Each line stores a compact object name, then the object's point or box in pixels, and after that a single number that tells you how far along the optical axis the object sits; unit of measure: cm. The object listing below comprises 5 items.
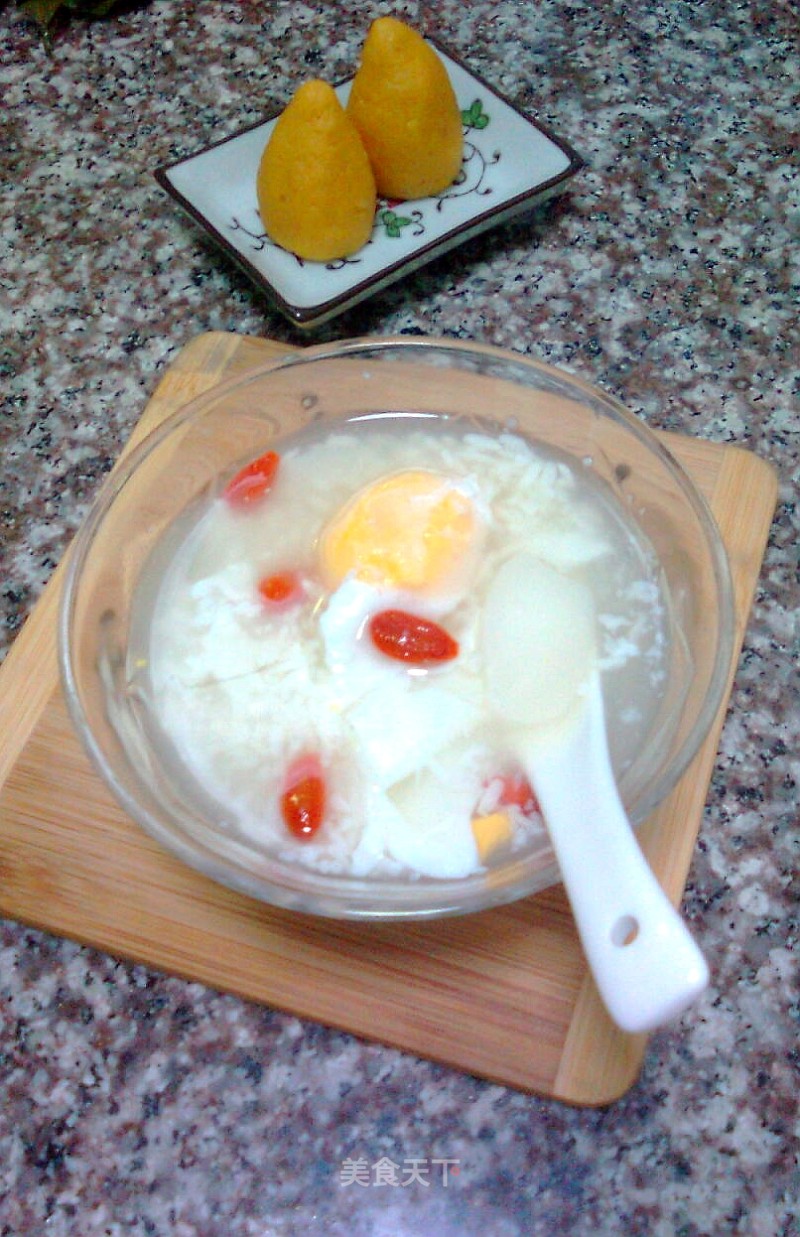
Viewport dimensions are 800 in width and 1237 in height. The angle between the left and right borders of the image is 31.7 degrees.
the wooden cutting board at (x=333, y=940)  33
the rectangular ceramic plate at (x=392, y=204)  43
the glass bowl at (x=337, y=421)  32
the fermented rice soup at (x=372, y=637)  34
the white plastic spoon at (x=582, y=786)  28
